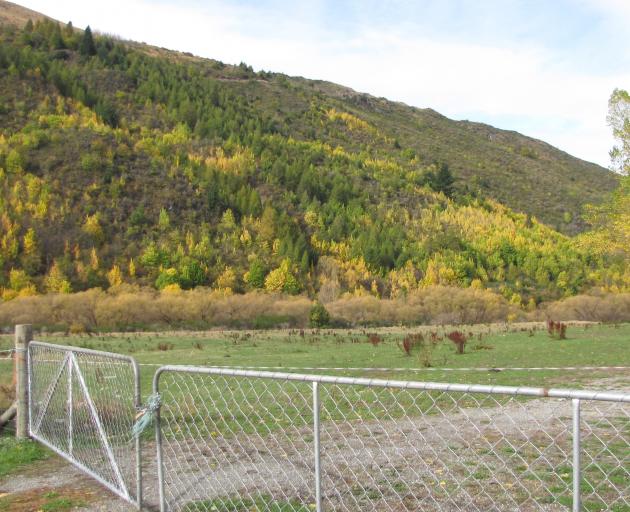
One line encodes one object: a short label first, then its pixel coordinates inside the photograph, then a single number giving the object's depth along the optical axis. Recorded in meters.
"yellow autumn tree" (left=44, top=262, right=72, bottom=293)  50.16
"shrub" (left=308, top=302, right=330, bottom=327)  43.44
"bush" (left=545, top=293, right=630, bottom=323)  39.66
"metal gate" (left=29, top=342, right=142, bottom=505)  5.93
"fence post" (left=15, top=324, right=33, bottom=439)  7.96
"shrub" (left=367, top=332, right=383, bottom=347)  24.63
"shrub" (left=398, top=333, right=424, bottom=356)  19.25
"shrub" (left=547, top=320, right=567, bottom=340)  22.98
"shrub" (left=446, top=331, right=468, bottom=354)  19.36
